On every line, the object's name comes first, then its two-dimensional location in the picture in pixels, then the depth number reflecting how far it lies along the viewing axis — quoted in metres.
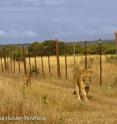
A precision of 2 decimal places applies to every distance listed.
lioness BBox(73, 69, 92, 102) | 18.42
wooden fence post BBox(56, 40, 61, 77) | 29.49
